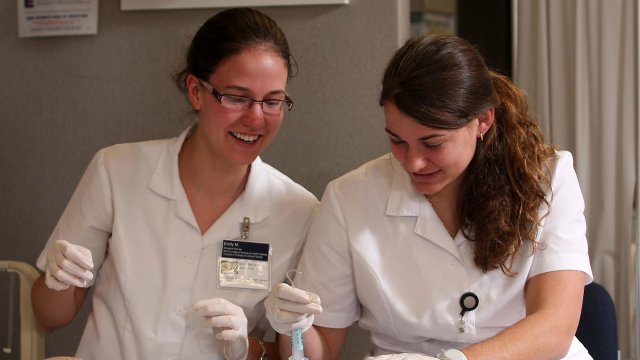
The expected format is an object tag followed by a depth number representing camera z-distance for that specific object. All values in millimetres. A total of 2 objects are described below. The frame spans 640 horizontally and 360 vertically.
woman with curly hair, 1581
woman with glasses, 1761
